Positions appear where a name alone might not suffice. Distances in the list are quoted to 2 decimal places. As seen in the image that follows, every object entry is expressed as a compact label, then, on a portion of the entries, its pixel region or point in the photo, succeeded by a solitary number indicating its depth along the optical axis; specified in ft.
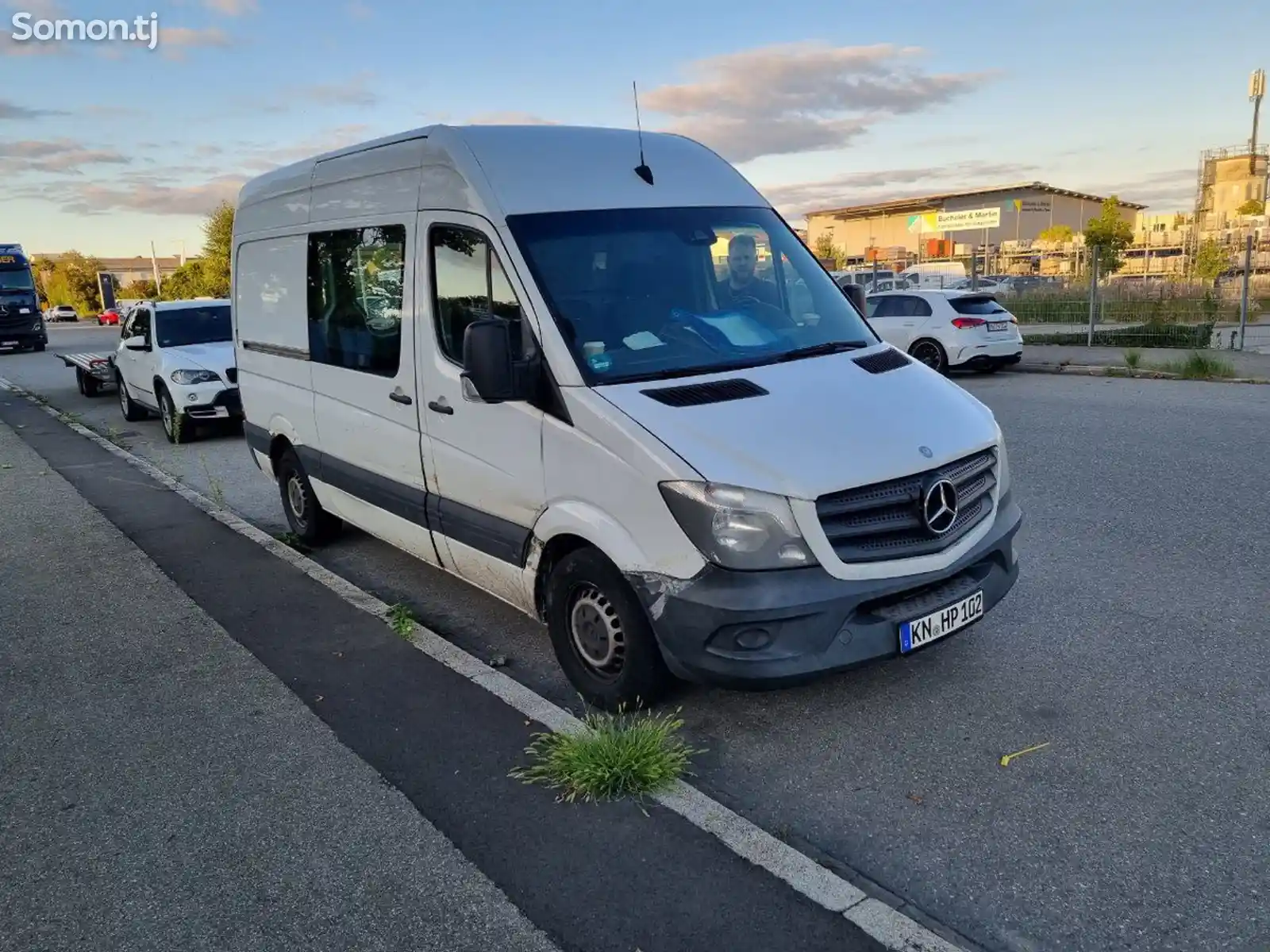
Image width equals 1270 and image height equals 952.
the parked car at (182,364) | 38.83
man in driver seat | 14.92
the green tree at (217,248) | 159.02
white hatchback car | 52.03
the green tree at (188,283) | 173.58
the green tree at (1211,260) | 102.99
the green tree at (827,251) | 196.47
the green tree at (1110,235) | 132.87
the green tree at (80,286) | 301.22
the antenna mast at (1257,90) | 295.28
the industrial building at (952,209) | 267.39
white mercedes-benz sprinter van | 11.43
